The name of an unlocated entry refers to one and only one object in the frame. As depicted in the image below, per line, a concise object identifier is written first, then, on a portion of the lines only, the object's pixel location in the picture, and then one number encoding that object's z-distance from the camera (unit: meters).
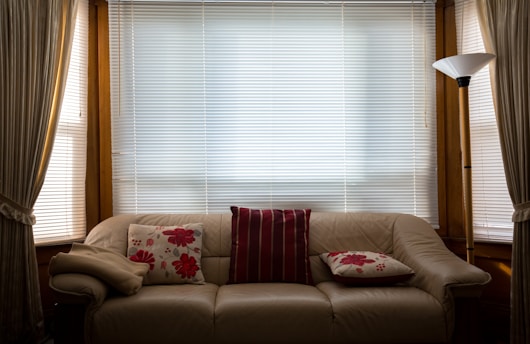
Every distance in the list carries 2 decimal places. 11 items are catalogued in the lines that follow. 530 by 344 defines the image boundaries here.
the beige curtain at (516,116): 2.85
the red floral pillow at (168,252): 2.87
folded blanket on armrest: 2.43
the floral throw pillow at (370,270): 2.69
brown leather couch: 2.38
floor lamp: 2.86
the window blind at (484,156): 3.25
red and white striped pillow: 2.96
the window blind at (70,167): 3.23
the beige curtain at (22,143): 2.81
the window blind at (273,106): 3.47
